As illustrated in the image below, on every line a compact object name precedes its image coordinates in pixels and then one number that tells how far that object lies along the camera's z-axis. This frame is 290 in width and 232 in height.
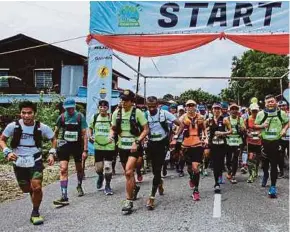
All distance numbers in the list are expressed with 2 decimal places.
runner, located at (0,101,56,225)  6.47
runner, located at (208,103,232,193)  8.85
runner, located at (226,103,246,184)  10.05
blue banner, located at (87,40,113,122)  13.95
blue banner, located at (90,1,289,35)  12.88
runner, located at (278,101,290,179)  10.68
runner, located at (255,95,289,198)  8.42
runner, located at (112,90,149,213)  7.04
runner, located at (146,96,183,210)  7.66
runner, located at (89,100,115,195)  8.73
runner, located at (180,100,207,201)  8.15
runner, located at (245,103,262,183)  10.64
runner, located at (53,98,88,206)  8.15
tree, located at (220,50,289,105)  41.23
